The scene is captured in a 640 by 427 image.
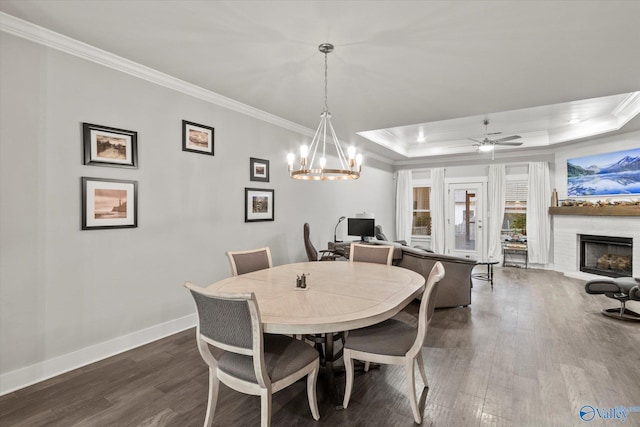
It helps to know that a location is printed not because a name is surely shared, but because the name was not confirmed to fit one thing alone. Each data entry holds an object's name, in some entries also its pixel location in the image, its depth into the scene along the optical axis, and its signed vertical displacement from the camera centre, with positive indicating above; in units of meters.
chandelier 2.55 +0.36
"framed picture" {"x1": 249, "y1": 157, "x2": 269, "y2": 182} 4.14 +0.59
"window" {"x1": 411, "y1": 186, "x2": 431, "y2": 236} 8.32 +0.03
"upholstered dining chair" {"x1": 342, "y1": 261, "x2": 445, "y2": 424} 1.92 -0.83
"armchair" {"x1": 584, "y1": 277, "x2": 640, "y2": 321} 3.58 -0.91
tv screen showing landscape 5.32 +0.72
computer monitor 6.01 -0.27
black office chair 4.82 -0.56
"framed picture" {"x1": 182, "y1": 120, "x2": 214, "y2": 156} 3.35 +0.83
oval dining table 1.62 -0.53
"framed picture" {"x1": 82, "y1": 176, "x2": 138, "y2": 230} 2.61 +0.08
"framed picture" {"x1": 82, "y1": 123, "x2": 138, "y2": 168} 2.61 +0.59
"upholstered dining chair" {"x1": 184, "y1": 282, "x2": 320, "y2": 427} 1.52 -0.81
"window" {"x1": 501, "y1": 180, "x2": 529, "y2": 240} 7.11 +0.08
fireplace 5.41 -0.76
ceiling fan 5.36 +1.20
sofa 4.04 -0.83
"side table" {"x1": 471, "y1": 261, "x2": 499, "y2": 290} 5.19 -1.14
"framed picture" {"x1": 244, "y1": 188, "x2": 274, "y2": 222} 4.07 +0.12
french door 7.61 -0.17
